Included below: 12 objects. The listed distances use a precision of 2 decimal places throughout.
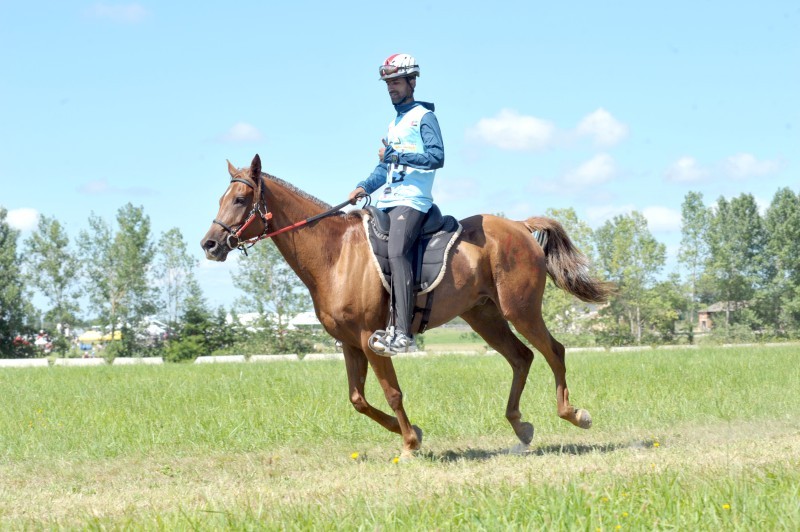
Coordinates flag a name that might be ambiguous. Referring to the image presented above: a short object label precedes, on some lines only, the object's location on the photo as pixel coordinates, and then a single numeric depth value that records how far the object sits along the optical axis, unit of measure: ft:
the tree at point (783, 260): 210.18
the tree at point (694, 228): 251.39
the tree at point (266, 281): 191.52
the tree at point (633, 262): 207.21
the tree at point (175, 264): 204.64
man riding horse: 24.27
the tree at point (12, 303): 145.38
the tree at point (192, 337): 107.04
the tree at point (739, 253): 224.20
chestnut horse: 24.21
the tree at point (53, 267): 195.52
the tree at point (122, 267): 198.80
